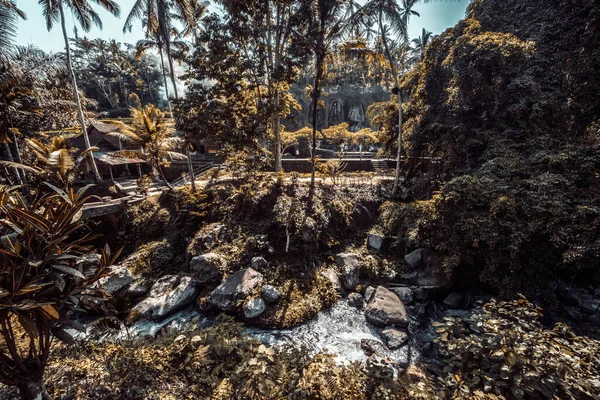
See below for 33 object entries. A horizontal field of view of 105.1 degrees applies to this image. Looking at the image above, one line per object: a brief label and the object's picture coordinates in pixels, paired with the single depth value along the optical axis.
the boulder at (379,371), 3.87
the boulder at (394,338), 7.04
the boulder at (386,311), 7.70
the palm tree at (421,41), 32.12
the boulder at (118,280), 8.83
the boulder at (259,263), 9.27
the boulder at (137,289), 8.88
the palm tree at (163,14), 12.25
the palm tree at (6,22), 9.04
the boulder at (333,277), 9.21
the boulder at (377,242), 10.72
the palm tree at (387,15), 10.14
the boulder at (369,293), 8.84
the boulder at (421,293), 8.80
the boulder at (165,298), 8.08
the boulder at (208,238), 10.08
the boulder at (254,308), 7.69
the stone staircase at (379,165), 18.34
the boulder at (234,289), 8.02
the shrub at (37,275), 2.61
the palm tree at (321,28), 8.97
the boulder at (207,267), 8.96
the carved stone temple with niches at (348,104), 40.94
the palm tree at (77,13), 12.37
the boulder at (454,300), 8.55
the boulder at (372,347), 6.87
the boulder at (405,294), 8.63
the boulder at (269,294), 8.16
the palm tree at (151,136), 12.28
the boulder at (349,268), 9.44
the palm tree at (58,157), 8.71
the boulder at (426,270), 8.98
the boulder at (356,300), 8.66
